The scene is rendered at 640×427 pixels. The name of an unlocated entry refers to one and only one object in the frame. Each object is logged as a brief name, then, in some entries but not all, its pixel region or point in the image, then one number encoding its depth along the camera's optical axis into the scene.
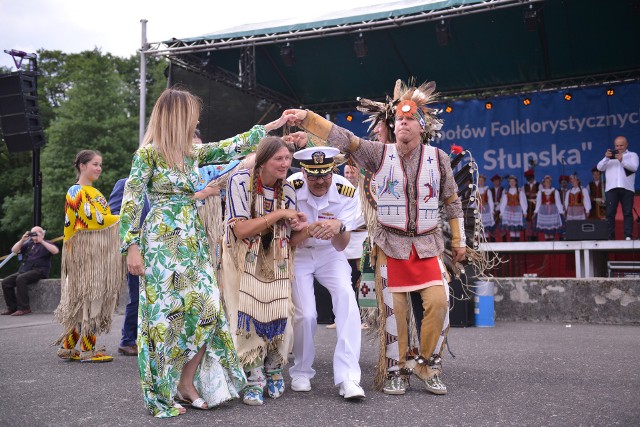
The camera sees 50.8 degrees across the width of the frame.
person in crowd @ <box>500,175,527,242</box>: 14.72
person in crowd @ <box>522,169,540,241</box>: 14.66
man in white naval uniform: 4.25
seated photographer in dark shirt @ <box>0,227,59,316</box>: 10.26
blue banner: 13.97
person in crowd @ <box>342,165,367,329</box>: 6.50
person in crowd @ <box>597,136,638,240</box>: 11.73
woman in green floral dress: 3.77
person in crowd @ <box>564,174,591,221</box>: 13.98
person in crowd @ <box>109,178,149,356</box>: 6.06
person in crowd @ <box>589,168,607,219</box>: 13.89
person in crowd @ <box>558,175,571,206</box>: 14.27
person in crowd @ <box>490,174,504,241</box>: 14.96
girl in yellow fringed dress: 5.83
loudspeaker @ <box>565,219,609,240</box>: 11.16
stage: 11.16
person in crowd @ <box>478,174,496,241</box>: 14.89
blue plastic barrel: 7.97
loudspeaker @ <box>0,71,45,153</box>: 10.00
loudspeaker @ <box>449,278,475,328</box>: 7.89
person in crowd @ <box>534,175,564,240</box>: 14.29
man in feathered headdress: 4.42
